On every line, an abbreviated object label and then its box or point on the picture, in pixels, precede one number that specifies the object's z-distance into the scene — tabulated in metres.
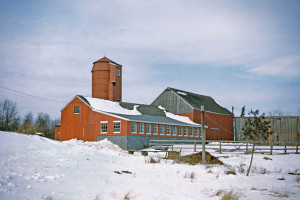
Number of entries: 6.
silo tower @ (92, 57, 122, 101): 43.94
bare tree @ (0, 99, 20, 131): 56.78
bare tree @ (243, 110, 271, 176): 16.36
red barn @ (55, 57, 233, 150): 33.94
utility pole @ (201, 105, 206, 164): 19.89
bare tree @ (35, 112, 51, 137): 91.63
